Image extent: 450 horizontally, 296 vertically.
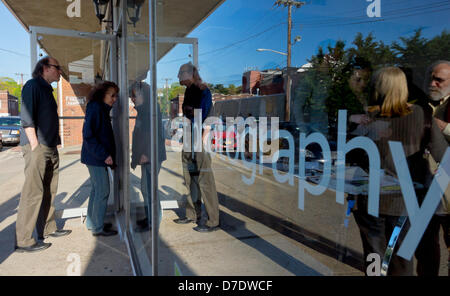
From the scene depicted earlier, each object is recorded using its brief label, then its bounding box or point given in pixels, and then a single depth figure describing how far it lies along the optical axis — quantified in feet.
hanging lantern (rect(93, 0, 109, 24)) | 13.58
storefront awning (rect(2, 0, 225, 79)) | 7.05
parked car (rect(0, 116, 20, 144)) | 49.78
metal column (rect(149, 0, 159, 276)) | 5.93
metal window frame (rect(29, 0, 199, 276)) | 6.00
